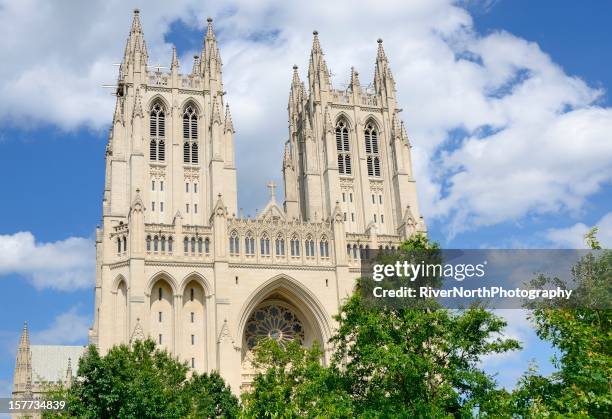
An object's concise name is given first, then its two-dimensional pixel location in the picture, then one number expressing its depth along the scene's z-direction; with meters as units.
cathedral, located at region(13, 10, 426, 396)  61.62
